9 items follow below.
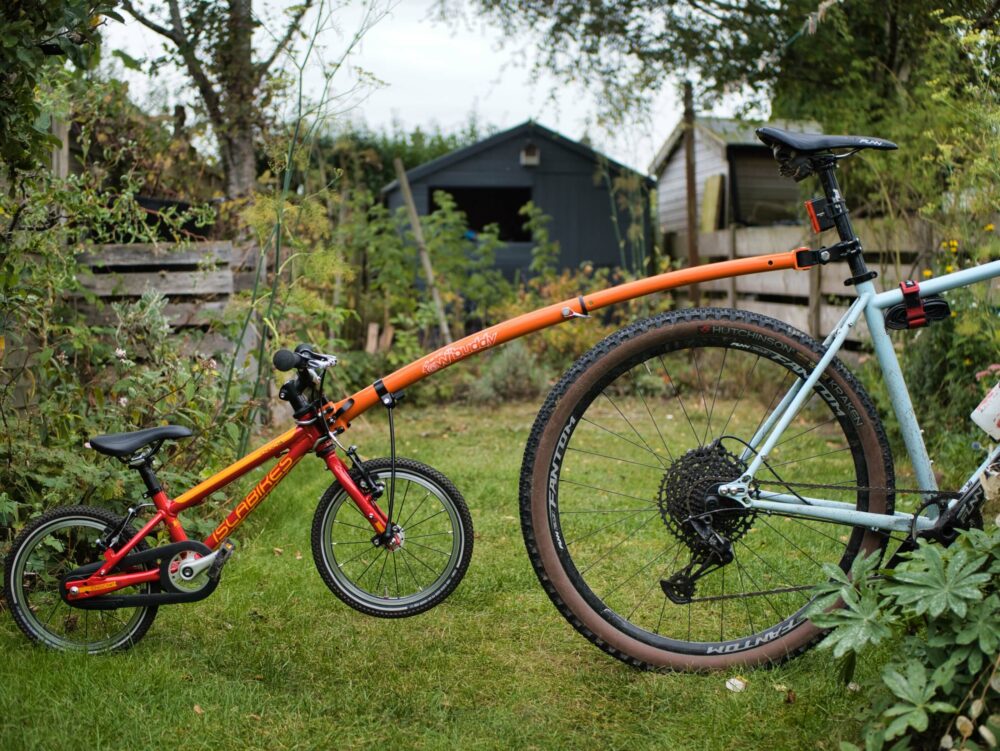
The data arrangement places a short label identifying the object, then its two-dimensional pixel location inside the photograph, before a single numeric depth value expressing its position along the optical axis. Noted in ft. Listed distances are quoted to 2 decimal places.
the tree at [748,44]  21.97
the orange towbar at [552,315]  8.16
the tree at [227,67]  21.44
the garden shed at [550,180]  38.88
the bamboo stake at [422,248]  27.43
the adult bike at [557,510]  8.07
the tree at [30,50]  8.20
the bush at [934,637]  5.95
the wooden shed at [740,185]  34.24
